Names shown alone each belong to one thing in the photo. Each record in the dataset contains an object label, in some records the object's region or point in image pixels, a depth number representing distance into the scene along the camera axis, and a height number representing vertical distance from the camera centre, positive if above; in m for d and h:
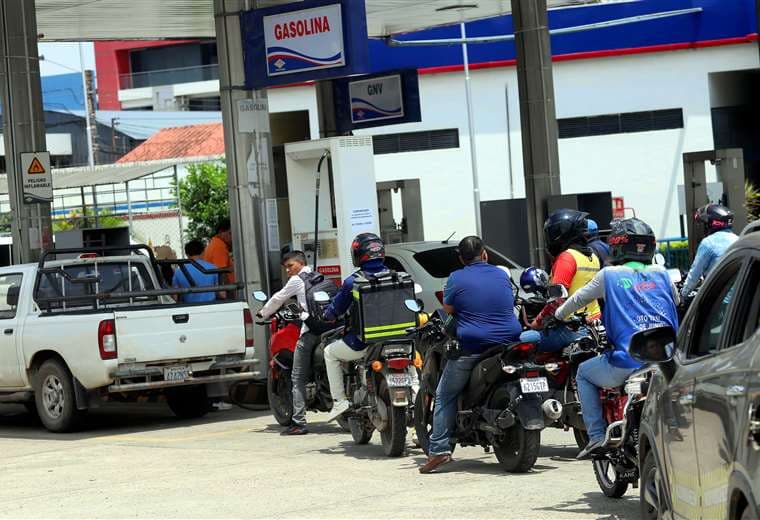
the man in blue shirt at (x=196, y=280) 17.61 -0.43
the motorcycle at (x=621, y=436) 8.60 -1.34
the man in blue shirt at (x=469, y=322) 10.76 -0.74
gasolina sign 17.03 +2.31
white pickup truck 14.68 -0.93
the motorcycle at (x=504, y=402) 10.30 -1.31
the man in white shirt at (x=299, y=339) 13.77 -0.96
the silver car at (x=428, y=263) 18.08 -0.46
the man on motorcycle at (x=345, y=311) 12.33 -0.69
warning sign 20.36 +1.14
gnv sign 22.45 +2.04
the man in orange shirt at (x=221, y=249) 19.98 -0.07
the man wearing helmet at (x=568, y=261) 10.90 -0.35
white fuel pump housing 17.64 +0.47
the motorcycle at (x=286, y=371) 13.80 -1.29
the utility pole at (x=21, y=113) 20.39 +2.04
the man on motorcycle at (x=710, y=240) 12.89 -0.32
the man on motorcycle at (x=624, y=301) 8.88 -0.55
